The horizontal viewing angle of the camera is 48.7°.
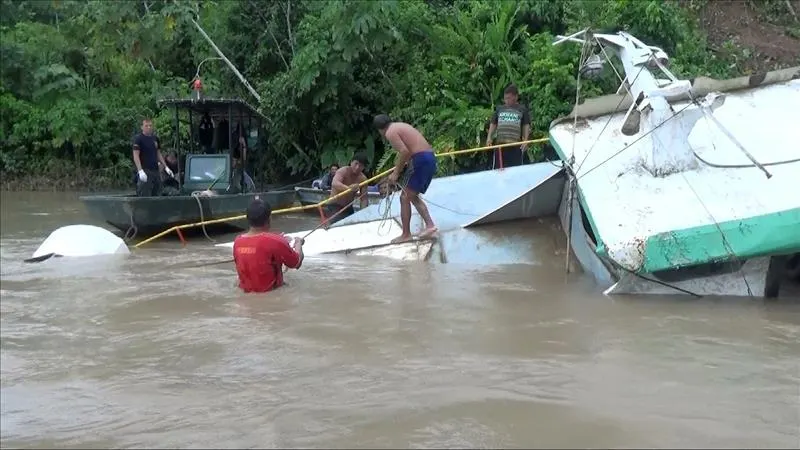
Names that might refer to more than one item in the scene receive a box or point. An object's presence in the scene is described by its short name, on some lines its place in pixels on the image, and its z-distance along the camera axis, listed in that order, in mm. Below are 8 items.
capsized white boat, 9344
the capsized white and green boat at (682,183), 7098
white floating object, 9656
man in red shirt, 7241
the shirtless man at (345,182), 12750
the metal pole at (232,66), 19766
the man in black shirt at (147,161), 12539
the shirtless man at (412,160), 9375
